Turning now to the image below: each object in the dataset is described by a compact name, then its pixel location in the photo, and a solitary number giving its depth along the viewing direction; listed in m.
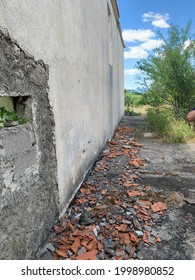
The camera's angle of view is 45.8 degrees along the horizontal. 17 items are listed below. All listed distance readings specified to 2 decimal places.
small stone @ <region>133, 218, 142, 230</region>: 2.48
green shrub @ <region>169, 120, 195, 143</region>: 6.99
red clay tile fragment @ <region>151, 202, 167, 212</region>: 2.86
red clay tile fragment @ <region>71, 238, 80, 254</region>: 2.10
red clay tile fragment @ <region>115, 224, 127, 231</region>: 2.45
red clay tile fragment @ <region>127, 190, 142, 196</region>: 3.27
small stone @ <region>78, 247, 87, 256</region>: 2.08
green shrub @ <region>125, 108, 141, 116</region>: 16.68
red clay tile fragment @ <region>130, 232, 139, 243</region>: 2.27
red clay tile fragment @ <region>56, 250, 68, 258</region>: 2.04
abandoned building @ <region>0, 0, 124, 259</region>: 1.58
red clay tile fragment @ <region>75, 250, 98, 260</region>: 2.00
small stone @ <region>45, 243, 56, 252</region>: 2.09
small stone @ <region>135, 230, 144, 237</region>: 2.35
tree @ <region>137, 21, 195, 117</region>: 8.82
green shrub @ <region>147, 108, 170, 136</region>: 7.74
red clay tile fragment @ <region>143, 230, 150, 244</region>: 2.26
